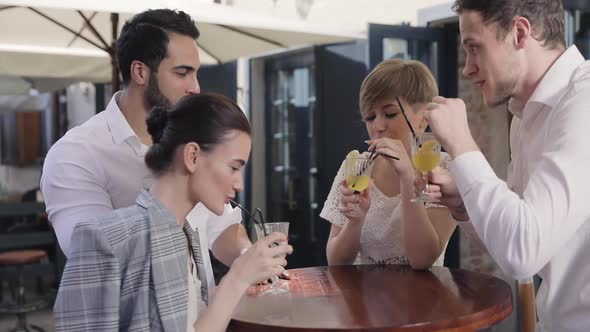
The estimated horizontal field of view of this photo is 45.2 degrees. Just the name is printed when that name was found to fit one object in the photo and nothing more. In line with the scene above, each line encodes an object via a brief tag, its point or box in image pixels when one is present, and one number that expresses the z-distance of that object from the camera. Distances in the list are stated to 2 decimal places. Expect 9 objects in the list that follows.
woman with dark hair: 1.67
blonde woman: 2.63
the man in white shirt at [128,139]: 2.08
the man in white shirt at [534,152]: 1.62
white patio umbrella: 4.68
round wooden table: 1.86
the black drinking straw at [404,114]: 2.62
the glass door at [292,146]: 7.52
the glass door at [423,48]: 5.66
